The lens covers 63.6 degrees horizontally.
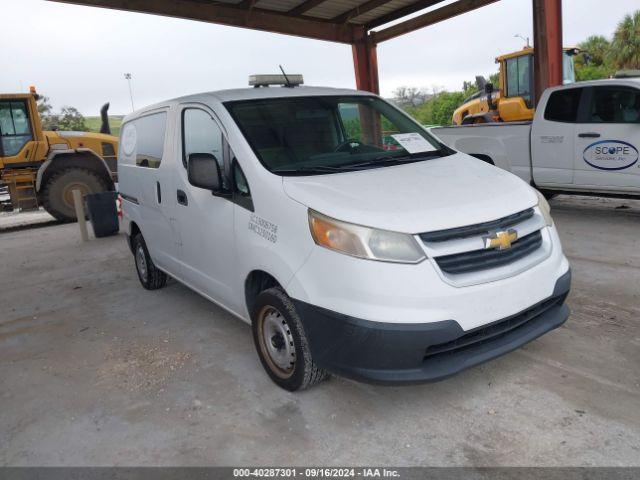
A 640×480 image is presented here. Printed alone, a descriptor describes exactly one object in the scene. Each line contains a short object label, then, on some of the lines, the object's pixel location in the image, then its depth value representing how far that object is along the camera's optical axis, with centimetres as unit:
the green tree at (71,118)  4934
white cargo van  242
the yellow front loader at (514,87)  1306
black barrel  882
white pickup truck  660
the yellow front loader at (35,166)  1113
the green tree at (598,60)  3091
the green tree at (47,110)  4943
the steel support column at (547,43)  862
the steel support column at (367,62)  1188
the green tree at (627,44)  3241
